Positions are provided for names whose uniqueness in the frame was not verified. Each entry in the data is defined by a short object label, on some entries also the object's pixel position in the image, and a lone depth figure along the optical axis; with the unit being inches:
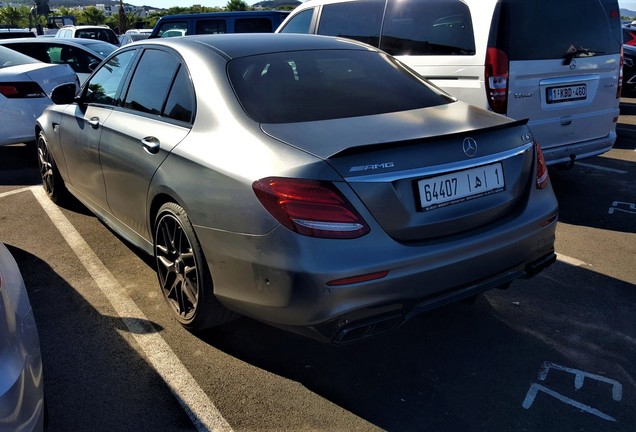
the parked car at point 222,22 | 404.2
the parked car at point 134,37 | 806.7
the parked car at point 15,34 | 545.2
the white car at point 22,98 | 263.9
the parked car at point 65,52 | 386.0
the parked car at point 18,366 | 69.3
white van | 189.5
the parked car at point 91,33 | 655.8
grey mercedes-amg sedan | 93.1
